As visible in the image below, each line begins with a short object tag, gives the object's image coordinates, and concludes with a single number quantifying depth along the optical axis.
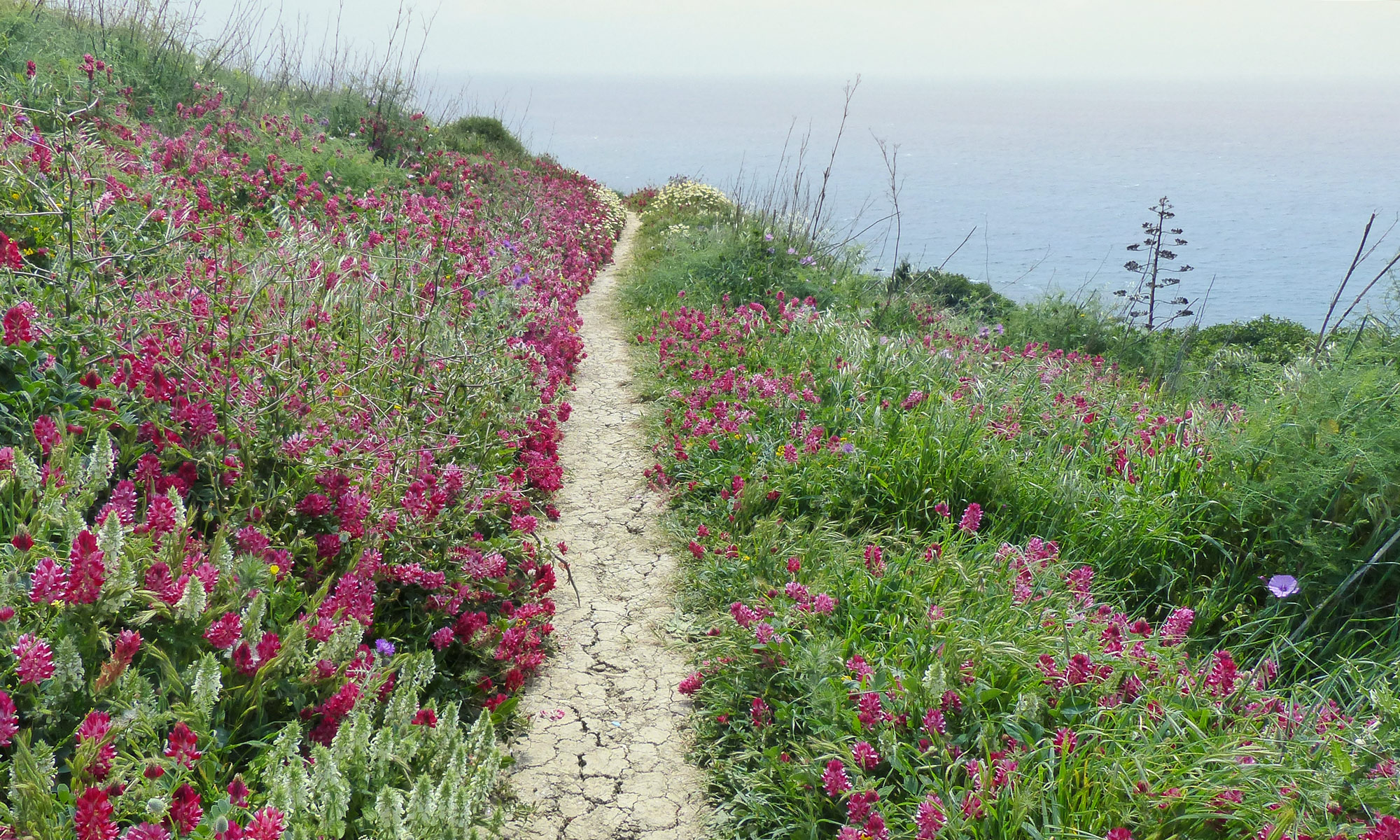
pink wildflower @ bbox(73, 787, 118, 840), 1.56
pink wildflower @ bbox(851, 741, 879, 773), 2.56
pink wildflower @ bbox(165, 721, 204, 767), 1.80
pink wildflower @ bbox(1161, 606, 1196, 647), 2.91
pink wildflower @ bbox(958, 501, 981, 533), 3.66
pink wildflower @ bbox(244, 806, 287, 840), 1.68
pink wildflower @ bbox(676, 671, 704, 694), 3.33
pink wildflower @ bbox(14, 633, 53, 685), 1.76
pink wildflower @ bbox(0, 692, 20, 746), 1.62
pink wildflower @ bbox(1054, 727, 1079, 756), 2.32
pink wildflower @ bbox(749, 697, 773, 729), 3.05
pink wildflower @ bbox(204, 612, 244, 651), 2.15
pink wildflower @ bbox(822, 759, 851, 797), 2.49
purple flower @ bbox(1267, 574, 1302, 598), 2.76
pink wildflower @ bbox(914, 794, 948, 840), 2.25
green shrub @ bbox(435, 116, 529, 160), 18.95
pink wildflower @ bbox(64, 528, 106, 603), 1.92
